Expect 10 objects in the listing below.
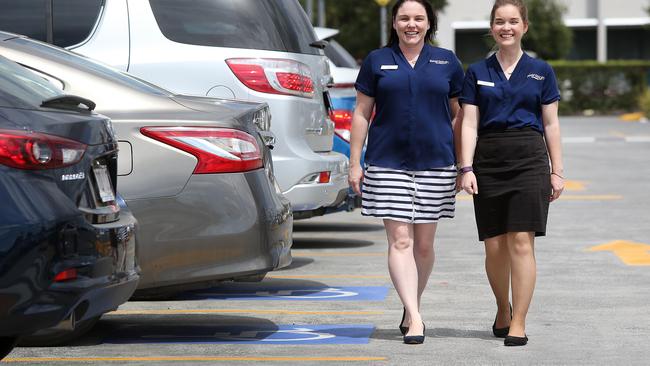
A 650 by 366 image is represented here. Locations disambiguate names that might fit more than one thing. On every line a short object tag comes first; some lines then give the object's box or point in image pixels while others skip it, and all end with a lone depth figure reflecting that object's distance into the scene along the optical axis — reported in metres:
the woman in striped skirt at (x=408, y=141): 14.30
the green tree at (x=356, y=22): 86.03
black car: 10.05
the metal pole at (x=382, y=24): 68.83
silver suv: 18.07
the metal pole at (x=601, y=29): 118.70
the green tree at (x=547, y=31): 104.71
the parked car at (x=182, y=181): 13.72
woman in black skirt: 14.24
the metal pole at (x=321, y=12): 68.30
